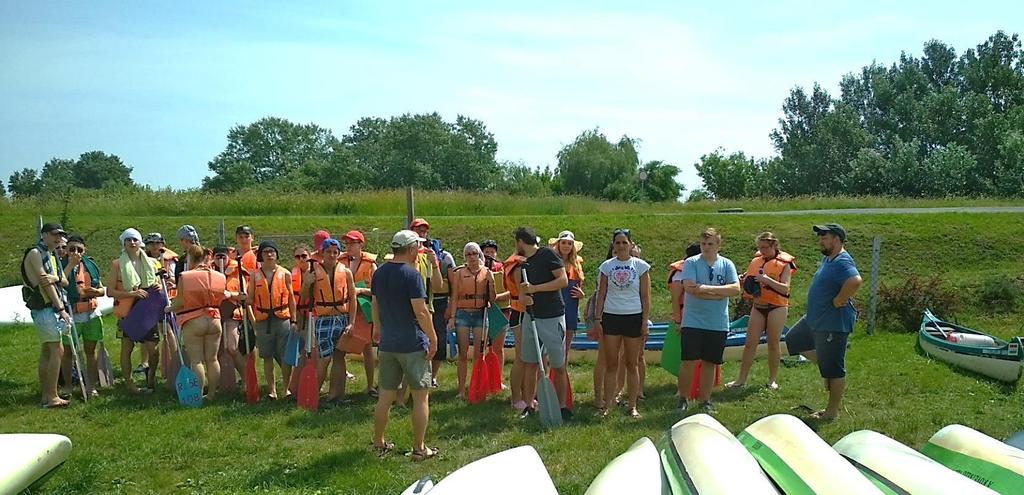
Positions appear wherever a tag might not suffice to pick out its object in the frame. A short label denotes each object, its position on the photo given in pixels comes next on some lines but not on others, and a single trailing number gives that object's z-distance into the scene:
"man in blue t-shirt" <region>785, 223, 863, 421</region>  6.29
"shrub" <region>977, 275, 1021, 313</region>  12.81
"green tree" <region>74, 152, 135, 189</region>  91.88
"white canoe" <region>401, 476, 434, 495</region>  4.23
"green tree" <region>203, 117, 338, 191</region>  73.56
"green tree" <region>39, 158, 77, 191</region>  86.31
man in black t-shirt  6.44
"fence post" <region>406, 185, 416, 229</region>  10.62
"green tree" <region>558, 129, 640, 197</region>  44.38
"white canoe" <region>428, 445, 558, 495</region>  3.94
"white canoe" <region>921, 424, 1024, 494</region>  3.99
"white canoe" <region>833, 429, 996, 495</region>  3.78
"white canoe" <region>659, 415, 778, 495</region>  3.69
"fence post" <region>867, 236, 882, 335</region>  11.34
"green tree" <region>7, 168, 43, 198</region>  80.75
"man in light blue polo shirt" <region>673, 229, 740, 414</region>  6.64
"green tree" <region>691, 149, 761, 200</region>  49.62
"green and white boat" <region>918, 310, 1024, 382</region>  7.87
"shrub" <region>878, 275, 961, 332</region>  11.47
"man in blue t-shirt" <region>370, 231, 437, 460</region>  5.49
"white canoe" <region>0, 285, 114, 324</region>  12.95
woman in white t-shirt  6.76
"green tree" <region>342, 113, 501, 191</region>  57.66
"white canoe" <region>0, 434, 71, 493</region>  4.80
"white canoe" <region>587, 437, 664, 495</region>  3.88
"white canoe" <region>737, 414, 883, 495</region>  3.70
